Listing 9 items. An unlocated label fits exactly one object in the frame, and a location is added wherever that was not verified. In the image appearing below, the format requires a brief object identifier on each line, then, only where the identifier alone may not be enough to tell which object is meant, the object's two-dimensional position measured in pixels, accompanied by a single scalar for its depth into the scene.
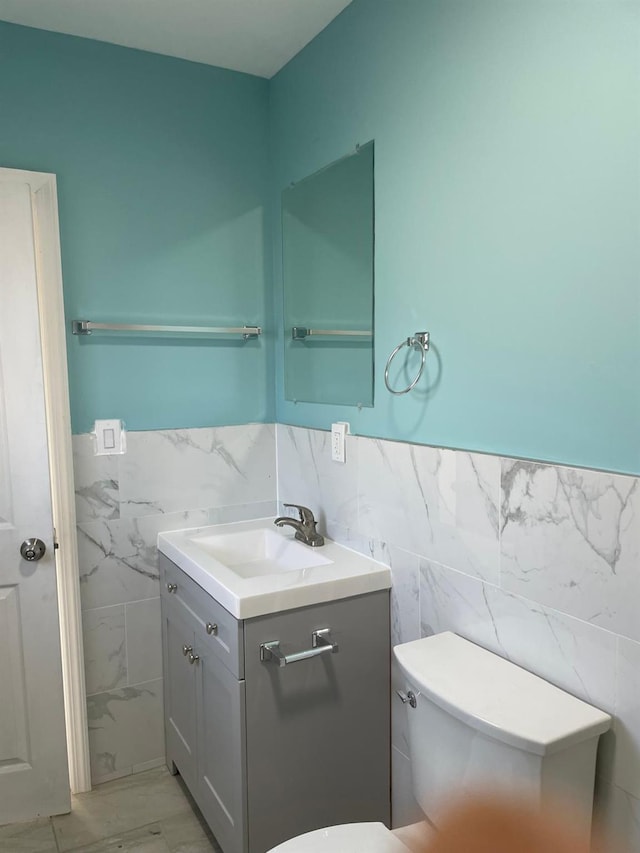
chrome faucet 2.07
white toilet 1.14
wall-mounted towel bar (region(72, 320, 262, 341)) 2.06
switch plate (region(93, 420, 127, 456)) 2.14
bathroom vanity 1.63
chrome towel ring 1.66
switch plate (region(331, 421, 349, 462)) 2.00
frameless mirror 1.91
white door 1.92
